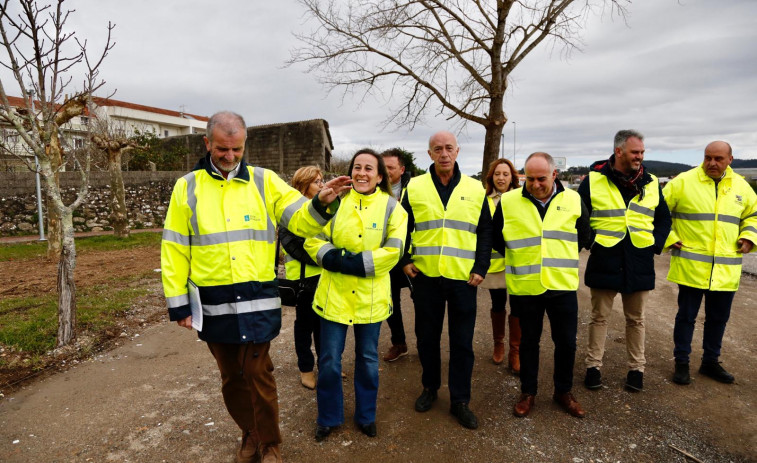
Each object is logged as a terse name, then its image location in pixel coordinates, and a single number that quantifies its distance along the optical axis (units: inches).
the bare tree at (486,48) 451.2
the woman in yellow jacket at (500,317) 167.6
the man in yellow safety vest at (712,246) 157.1
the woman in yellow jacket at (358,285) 120.2
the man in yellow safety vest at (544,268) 133.0
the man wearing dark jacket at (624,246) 149.5
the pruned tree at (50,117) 174.1
